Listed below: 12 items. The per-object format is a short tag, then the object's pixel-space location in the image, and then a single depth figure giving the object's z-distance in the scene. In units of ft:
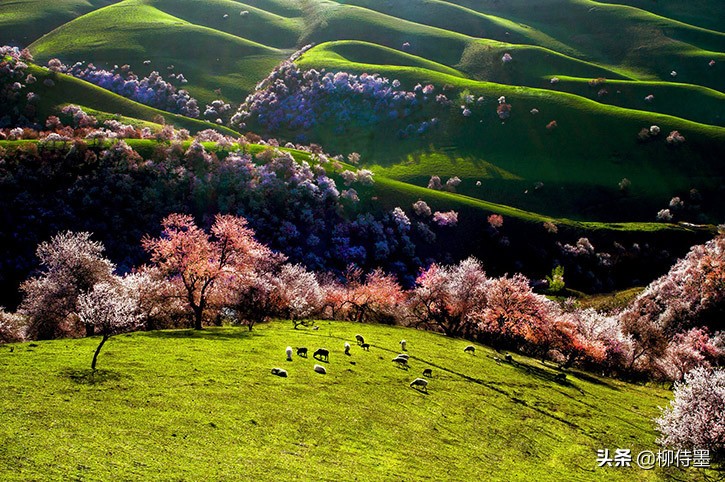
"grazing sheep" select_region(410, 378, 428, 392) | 141.93
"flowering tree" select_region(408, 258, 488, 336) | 250.98
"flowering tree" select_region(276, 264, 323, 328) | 232.73
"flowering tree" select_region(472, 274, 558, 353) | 225.76
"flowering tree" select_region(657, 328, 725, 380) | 223.10
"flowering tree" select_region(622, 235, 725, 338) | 267.18
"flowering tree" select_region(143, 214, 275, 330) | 191.11
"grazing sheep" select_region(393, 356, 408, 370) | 163.63
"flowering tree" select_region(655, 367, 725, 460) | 111.55
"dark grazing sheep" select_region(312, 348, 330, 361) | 150.20
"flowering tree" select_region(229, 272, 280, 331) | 215.65
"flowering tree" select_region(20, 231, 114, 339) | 180.75
